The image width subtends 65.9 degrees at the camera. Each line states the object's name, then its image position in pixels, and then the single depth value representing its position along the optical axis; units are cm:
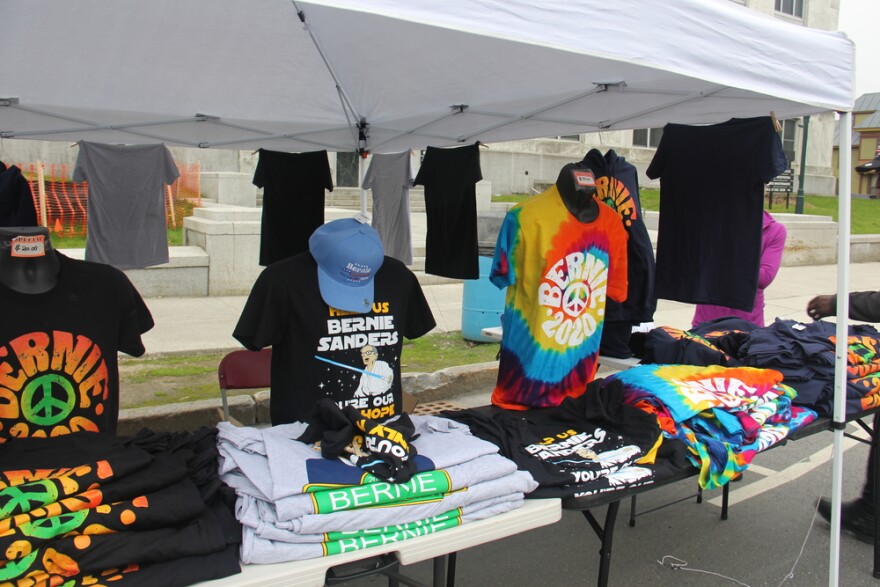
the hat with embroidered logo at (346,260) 247
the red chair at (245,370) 409
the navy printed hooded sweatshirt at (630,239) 368
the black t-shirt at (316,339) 253
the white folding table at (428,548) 170
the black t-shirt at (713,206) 350
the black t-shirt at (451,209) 496
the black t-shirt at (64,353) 218
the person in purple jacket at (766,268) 478
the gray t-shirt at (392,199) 574
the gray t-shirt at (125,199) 551
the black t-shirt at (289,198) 558
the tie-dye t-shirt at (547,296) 318
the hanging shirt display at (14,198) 437
